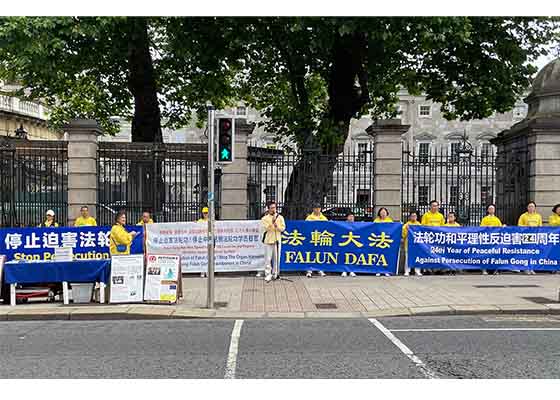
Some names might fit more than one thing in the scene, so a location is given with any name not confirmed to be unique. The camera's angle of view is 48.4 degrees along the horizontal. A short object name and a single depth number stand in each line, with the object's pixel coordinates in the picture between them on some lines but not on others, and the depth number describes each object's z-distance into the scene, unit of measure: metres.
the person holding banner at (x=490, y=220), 15.70
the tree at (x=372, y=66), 16.75
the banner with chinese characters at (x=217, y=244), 15.04
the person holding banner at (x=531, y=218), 15.70
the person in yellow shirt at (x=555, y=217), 15.78
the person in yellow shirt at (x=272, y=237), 14.63
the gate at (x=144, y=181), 17.00
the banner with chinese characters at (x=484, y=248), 15.22
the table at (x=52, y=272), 11.48
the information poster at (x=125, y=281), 11.55
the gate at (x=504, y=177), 16.88
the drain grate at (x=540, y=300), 11.39
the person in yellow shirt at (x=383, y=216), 15.65
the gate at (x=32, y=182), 16.92
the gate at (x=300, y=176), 16.95
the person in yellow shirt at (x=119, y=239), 13.34
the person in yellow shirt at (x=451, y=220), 15.69
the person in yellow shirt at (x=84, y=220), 15.23
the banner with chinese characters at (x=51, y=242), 14.30
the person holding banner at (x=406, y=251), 15.34
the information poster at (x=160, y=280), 11.62
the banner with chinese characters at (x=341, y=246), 15.31
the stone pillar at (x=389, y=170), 16.75
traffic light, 11.35
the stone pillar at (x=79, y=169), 16.52
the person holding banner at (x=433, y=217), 15.72
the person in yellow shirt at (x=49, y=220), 14.91
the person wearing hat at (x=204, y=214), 15.34
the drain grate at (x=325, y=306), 11.20
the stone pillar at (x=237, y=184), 16.50
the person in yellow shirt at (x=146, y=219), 15.12
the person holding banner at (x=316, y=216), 15.68
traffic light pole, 11.16
